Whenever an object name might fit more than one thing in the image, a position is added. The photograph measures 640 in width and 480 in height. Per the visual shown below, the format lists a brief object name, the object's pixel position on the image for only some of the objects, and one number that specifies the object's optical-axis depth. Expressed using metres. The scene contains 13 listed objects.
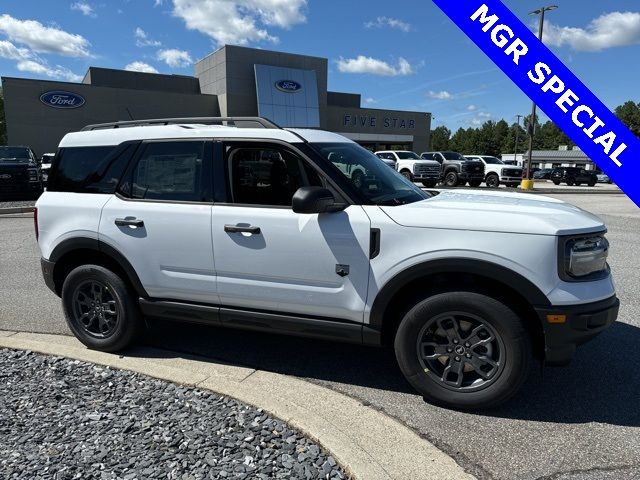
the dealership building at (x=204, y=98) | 34.72
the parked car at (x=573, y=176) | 39.00
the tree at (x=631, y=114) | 107.57
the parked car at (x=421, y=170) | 25.17
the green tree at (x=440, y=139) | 143.75
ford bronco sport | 2.97
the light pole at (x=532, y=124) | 25.31
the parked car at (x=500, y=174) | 28.02
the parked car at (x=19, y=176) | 15.84
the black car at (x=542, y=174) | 48.91
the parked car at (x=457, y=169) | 27.42
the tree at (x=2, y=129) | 71.00
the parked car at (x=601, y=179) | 50.91
